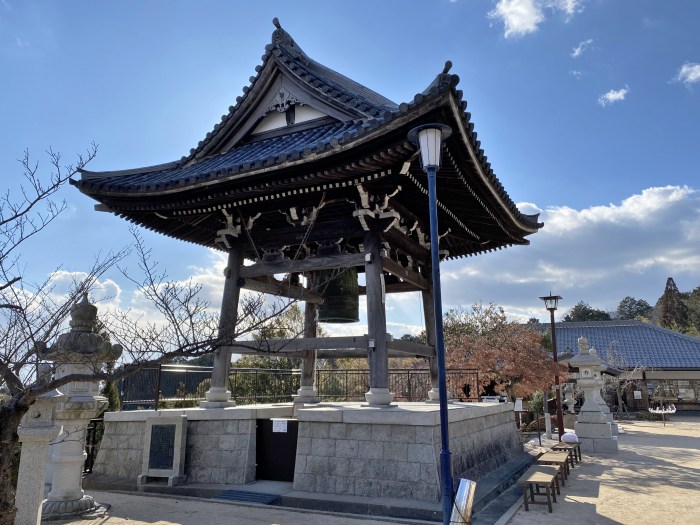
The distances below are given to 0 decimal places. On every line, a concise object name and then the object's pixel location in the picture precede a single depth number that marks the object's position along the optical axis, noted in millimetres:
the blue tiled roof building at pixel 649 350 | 31297
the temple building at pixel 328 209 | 7160
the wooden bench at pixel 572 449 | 11211
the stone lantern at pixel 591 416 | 14430
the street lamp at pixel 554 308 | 16375
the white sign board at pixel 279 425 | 8414
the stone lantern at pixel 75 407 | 6566
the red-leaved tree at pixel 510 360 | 18875
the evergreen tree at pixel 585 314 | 63338
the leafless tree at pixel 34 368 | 4234
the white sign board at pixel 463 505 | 4578
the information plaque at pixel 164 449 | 8336
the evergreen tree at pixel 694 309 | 51906
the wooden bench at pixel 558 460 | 8867
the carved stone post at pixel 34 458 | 5031
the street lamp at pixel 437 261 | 4863
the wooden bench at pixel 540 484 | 7109
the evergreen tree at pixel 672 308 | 53656
